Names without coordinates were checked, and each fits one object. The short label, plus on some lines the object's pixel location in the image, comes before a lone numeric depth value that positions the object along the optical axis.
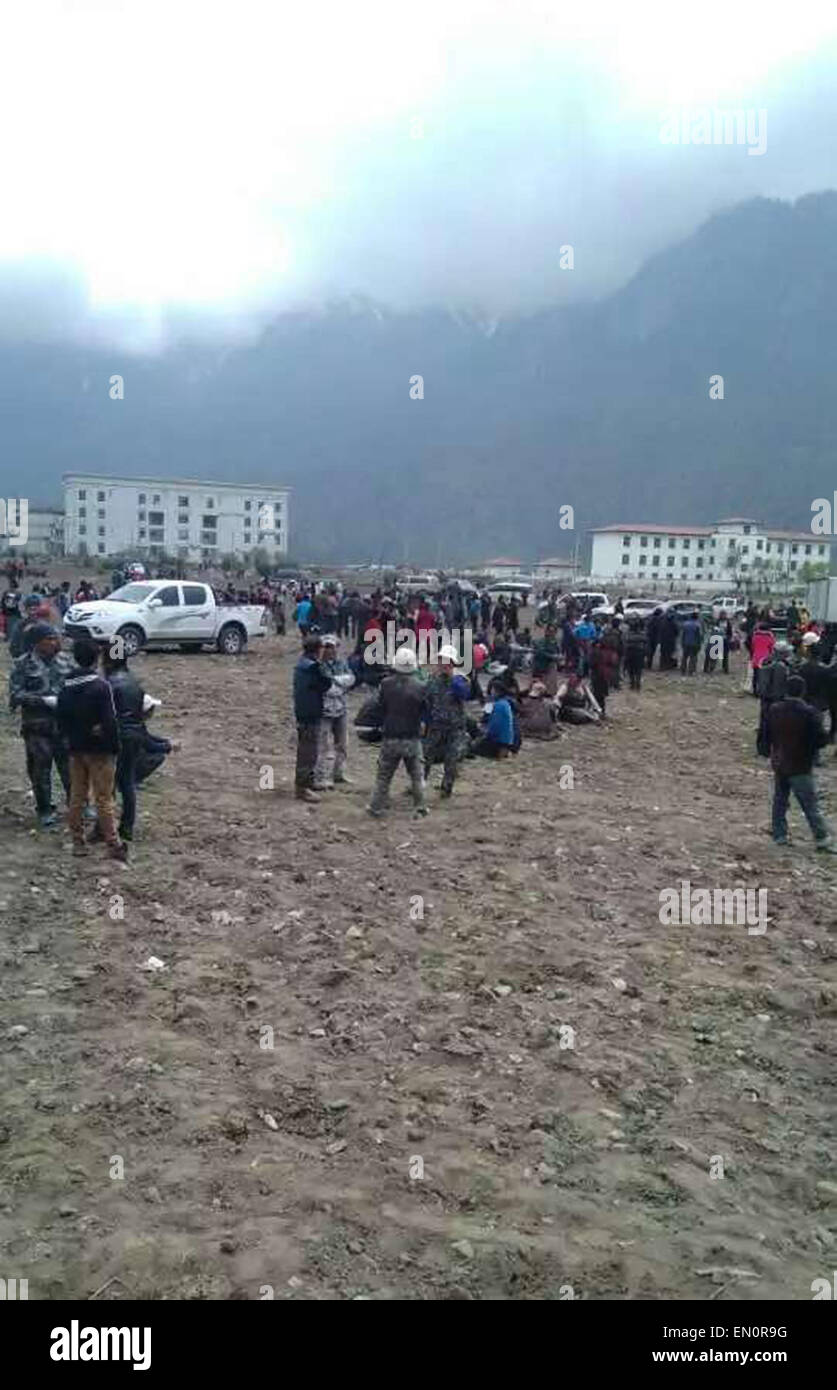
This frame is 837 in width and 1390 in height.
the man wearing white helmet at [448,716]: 11.68
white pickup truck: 23.34
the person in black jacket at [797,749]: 9.94
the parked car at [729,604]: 53.31
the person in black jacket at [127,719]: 8.88
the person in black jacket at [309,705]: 10.99
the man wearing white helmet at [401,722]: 10.38
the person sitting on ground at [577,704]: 17.67
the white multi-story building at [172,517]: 113.94
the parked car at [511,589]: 64.85
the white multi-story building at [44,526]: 120.81
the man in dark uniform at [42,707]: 9.30
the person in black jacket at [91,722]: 8.23
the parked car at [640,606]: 45.34
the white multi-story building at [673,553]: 127.56
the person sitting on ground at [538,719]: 16.12
